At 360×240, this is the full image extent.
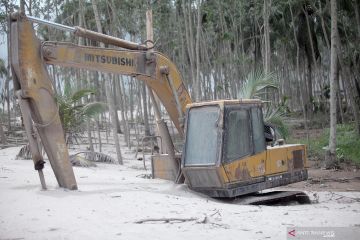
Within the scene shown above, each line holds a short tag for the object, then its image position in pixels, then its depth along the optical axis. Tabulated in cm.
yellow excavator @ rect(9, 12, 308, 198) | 931
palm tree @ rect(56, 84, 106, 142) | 1595
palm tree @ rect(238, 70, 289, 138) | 1398
